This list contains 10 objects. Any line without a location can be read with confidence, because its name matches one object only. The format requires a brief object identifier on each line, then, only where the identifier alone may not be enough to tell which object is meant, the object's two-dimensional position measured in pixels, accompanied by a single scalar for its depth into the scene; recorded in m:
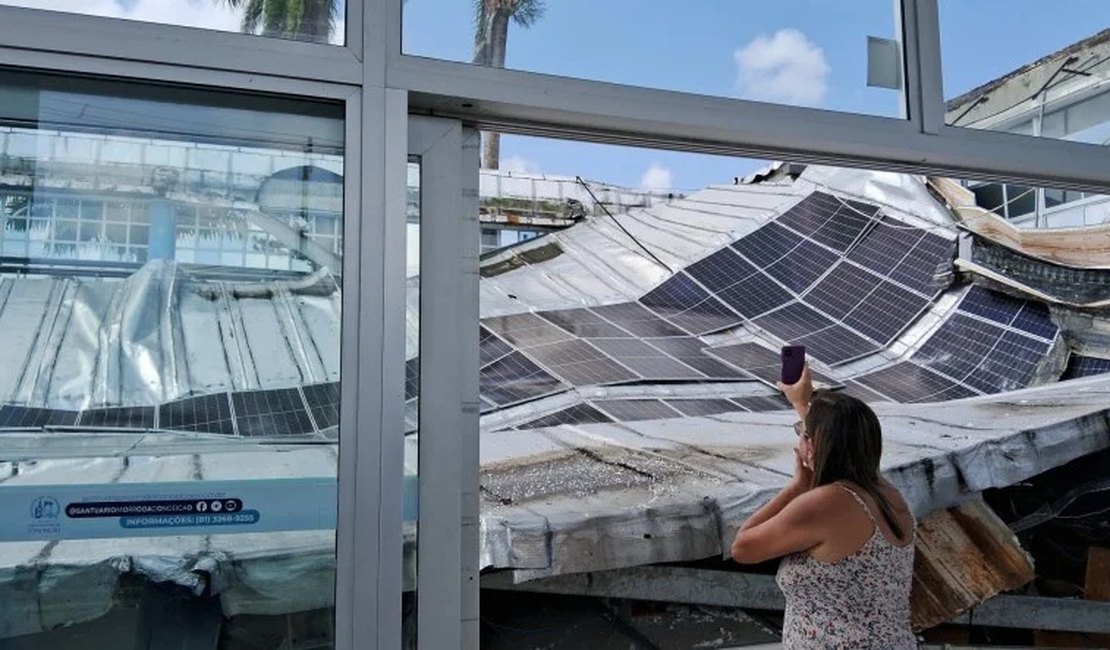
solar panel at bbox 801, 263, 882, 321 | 6.53
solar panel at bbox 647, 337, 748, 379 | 5.65
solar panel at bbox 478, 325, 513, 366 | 5.48
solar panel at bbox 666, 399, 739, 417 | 5.16
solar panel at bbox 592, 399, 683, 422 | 4.92
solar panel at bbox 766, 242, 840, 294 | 6.70
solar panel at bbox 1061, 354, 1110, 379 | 5.55
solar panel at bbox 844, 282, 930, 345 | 6.27
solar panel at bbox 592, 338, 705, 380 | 5.48
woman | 1.52
